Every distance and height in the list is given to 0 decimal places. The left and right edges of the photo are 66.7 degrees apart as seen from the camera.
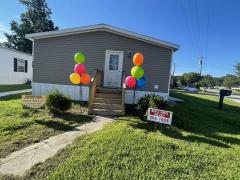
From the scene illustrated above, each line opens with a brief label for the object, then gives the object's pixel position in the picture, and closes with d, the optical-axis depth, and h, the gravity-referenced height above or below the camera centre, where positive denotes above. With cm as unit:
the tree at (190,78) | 5741 +135
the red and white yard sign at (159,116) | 534 -104
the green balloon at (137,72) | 685 +28
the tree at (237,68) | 5048 +475
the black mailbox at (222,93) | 1161 -59
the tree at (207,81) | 5902 +90
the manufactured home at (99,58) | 977 +104
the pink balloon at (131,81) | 699 -8
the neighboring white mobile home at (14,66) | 1508 +56
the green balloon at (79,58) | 753 +75
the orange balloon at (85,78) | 733 -6
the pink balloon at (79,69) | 726 +29
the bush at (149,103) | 651 -84
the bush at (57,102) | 662 -98
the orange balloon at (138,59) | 698 +78
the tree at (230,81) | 6344 +132
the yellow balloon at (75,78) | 719 -8
